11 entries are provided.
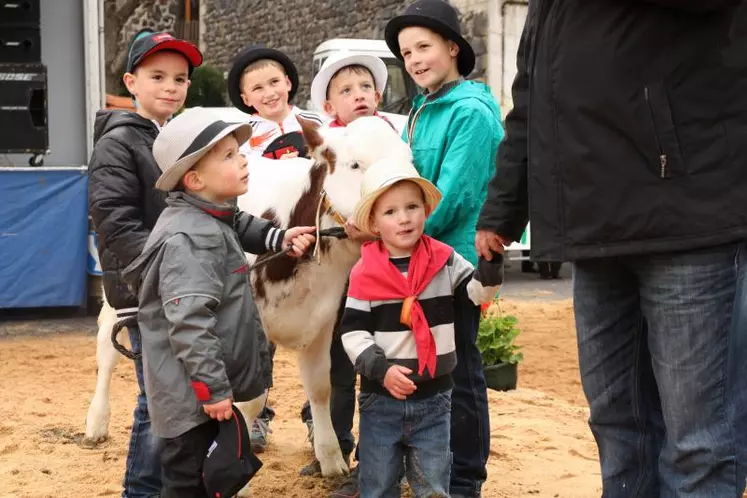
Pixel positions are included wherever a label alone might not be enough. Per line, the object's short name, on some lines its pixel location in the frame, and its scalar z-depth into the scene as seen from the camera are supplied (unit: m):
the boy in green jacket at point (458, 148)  3.67
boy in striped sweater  3.36
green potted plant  6.70
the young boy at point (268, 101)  5.04
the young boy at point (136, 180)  3.74
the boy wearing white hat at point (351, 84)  4.46
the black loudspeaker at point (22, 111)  9.02
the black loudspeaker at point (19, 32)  9.23
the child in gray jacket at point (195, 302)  3.05
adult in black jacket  2.45
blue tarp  8.79
